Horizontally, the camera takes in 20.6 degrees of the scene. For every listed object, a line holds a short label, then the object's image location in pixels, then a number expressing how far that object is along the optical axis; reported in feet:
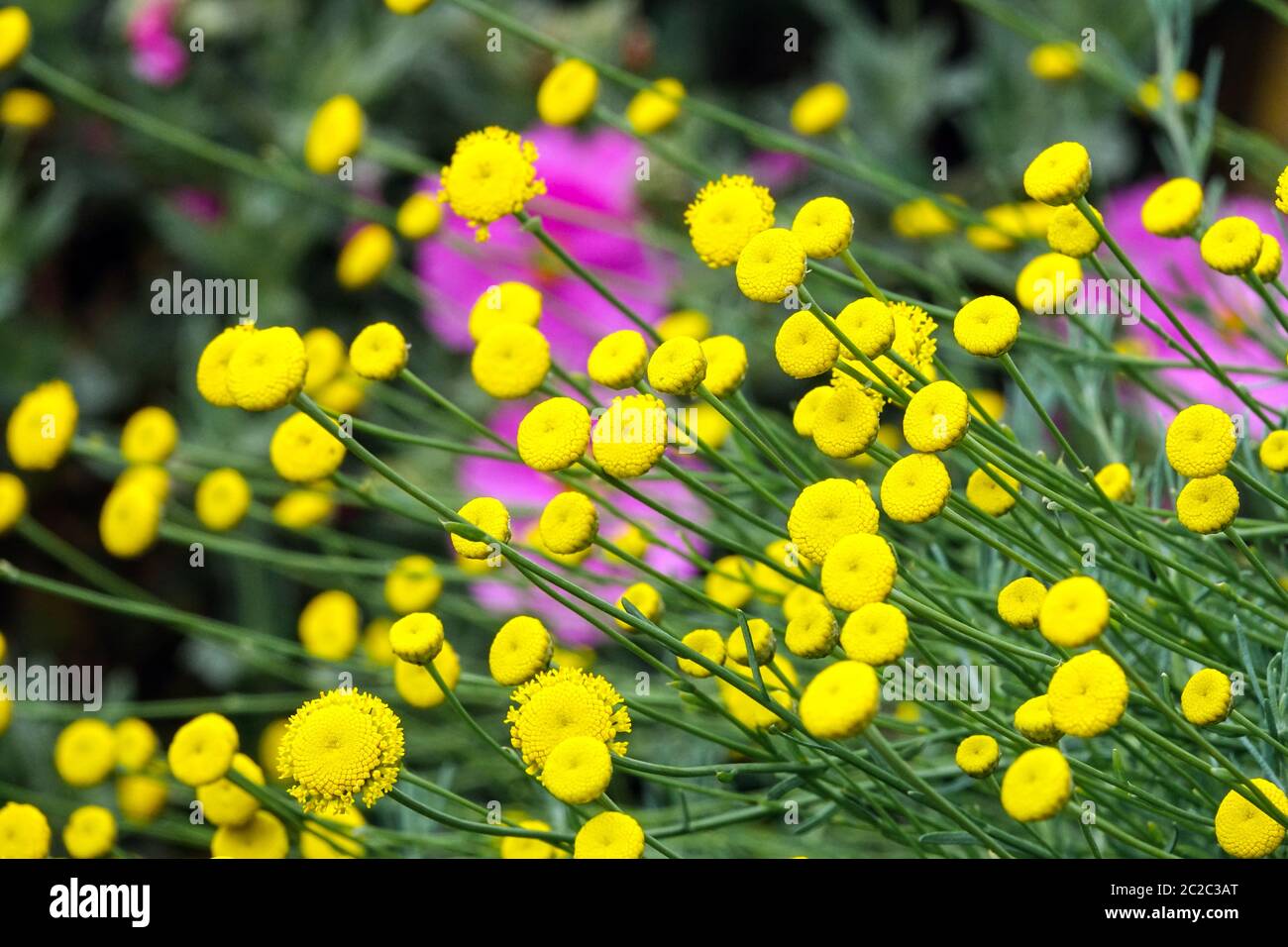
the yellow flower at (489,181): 1.59
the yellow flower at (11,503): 1.77
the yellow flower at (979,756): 1.44
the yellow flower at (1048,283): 1.58
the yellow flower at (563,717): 1.44
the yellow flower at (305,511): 1.80
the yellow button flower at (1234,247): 1.46
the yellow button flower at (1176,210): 1.52
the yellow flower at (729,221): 1.53
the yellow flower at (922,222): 1.91
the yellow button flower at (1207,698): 1.41
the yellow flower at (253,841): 1.54
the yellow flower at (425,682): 1.54
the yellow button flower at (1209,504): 1.43
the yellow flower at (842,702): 1.36
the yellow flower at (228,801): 1.55
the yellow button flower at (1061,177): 1.47
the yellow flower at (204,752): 1.51
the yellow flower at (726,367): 1.49
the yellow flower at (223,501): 1.73
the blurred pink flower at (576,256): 2.53
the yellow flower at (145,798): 1.74
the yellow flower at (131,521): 1.76
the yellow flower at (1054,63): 1.90
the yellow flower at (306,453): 1.57
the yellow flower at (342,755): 1.44
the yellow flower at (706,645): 1.52
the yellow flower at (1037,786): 1.37
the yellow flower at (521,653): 1.47
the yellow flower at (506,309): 1.56
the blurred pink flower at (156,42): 2.63
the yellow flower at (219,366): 1.56
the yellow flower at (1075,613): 1.37
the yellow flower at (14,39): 1.85
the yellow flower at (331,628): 1.75
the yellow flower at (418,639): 1.46
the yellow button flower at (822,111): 1.86
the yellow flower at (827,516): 1.43
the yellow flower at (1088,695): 1.36
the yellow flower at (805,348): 1.45
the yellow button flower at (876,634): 1.39
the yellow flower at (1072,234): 1.49
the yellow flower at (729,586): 1.63
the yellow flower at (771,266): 1.46
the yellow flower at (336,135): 1.85
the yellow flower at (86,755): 1.66
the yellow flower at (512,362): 1.52
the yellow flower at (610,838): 1.43
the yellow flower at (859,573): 1.40
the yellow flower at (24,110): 2.15
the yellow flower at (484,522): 1.48
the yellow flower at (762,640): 1.48
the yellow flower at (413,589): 1.68
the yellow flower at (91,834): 1.59
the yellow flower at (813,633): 1.45
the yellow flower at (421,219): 1.83
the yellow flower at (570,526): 1.51
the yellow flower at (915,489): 1.43
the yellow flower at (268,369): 1.47
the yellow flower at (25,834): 1.55
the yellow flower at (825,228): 1.48
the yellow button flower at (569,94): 1.75
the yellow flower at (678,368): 1.46
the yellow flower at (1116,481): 1.57
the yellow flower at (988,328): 1.45
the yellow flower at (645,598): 1.57
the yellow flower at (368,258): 1.93
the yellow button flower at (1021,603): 1.45
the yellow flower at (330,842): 1.55
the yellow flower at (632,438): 1.46
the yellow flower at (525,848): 1.54
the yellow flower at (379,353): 1.54
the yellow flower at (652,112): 1.80
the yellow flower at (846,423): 1.45
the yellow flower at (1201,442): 1.42
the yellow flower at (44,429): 1.70
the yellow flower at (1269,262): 1.49
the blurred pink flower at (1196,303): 1.78
